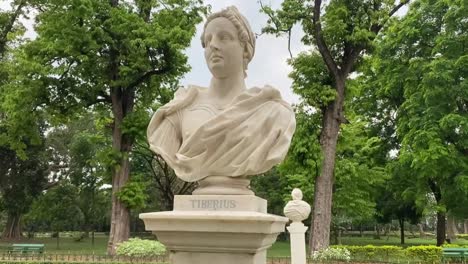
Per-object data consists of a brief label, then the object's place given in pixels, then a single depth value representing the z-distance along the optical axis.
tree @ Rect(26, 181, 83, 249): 31.52
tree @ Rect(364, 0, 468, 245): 18.81
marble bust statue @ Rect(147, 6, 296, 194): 3.92
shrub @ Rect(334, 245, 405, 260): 15.81
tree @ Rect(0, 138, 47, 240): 28.33
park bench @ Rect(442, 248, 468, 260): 14.90
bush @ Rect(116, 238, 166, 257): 12.69
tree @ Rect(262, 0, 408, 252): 15.59
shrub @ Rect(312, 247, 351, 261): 13.72
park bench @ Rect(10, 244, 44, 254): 17.12
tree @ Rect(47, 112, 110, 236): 29.52
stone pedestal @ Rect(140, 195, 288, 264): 3.48
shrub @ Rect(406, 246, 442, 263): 15.34
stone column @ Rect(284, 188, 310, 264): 8.84
